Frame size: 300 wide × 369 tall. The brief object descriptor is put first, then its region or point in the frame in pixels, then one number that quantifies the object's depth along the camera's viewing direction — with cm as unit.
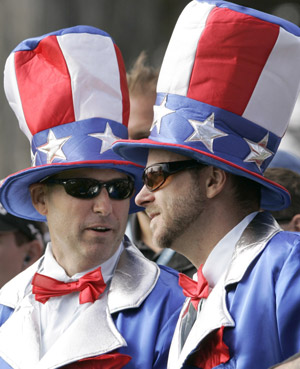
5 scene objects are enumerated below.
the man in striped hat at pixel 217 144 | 702
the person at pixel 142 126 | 1057
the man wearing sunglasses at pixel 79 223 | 790
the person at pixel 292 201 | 954
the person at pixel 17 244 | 1119
